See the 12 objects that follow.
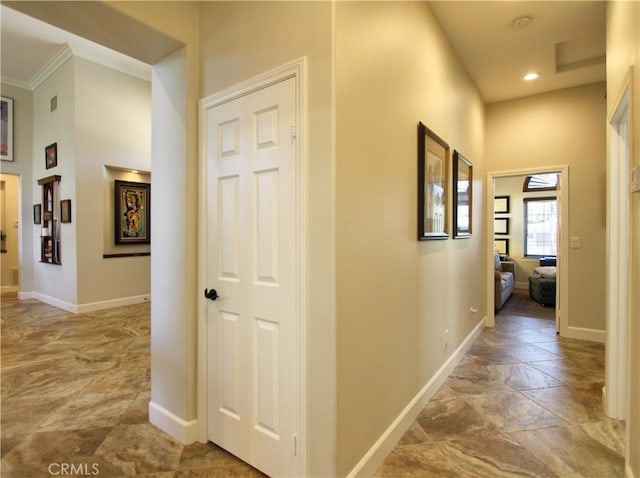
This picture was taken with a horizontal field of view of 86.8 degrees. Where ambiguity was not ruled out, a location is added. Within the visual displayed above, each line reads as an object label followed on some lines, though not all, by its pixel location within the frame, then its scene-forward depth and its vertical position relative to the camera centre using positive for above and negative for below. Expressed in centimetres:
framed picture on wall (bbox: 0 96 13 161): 557 +177
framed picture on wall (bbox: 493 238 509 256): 757 -26
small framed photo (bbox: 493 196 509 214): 761 +69
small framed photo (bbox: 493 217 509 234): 759 +22
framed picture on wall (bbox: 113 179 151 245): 540 +39
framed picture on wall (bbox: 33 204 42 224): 572 +38
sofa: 493 -77
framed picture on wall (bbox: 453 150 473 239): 306 +38
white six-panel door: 159 -22
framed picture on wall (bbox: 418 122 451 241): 231 +38
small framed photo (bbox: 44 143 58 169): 531 +128
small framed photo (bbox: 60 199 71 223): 504 +39
